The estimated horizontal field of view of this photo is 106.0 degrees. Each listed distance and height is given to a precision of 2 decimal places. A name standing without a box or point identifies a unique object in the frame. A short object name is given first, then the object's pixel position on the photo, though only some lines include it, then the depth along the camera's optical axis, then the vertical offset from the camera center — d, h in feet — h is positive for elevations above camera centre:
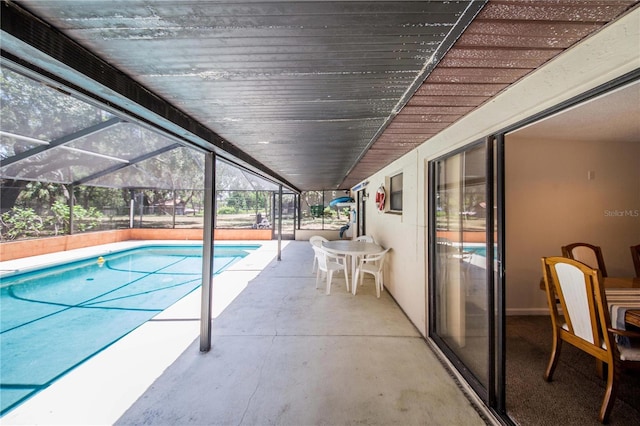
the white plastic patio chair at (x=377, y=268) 13.45 -2.96
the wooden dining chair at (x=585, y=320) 5.33 -2.48
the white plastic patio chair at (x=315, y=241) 18.58 -1.95
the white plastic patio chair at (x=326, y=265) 13.87 -2.83
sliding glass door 5.82 -1.34
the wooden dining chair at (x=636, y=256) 8.91 -1.36
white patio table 13.83 -1.95
